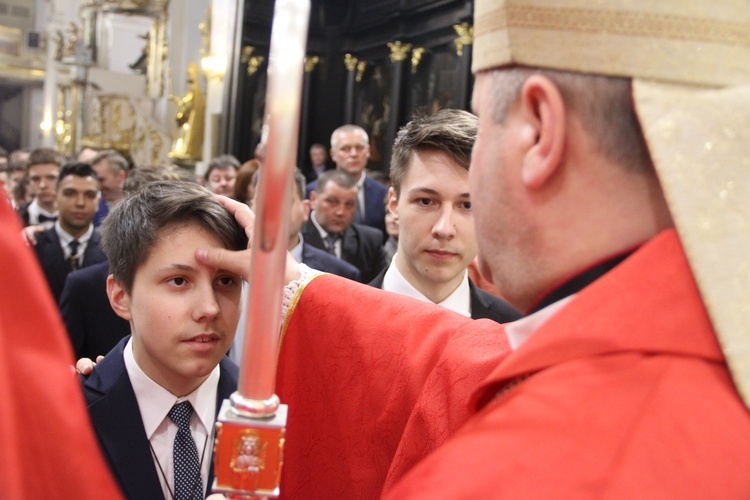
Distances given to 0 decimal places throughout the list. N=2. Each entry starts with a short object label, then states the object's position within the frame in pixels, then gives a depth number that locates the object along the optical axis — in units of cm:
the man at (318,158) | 958
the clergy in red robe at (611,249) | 88
